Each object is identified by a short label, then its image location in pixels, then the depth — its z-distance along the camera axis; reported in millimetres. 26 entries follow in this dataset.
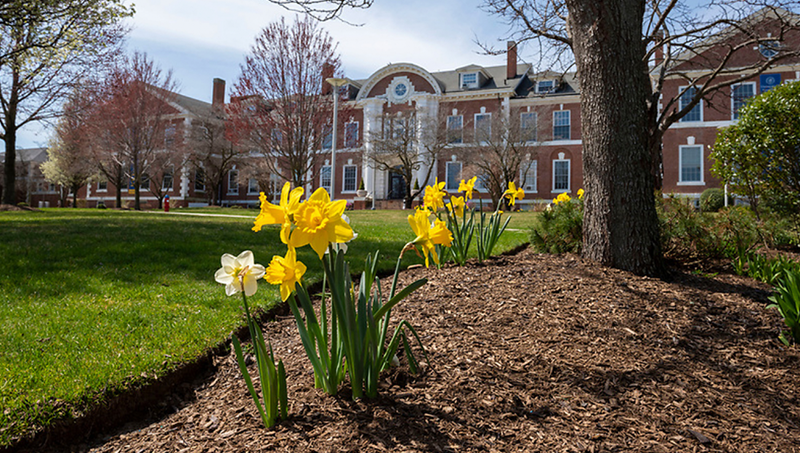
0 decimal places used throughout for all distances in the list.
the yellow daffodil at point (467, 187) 4580
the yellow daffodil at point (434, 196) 3822
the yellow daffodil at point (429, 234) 1938
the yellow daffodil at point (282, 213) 1512
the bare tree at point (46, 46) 9828
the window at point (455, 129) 24531
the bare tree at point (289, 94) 14648
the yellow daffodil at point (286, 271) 1589
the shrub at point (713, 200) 19219
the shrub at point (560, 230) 5452
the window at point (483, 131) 23359
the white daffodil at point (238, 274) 1698
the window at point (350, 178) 31984
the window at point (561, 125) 27781
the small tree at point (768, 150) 7301
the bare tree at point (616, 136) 3740
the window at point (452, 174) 29219
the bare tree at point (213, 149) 30203
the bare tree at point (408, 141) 23969
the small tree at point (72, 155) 15977
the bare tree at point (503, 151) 22672
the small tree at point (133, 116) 20188
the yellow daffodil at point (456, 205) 4500
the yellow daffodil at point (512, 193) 5085
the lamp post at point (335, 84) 15540
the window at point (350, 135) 20253
